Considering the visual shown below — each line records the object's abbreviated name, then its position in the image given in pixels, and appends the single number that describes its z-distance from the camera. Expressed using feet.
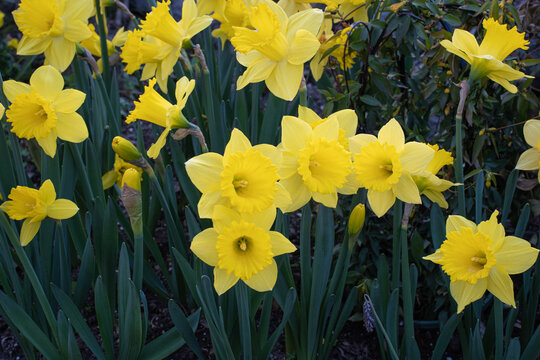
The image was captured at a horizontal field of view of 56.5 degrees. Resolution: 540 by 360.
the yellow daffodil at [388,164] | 3.66
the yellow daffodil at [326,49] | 5.67
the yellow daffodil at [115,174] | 6.51
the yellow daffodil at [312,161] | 3.44
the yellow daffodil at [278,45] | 3.97
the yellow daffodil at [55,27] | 5.65
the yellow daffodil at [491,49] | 4.30
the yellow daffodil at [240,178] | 3.24
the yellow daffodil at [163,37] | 5.06
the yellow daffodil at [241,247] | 3.33
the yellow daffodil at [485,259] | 3.81
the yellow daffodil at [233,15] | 5.40
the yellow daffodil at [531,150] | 4.42
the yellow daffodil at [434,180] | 4.00
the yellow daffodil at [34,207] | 4.63
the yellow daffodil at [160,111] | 4.25
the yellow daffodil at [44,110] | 4.86
